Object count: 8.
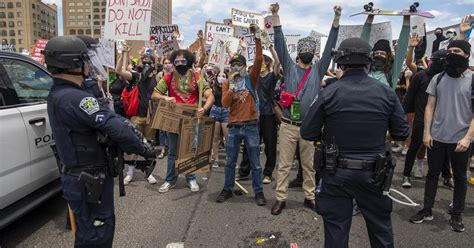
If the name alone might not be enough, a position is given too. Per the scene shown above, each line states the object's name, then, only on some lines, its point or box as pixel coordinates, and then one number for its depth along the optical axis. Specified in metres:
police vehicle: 3.30
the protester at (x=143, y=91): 6.39
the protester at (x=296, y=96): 4.31
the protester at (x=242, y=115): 4.76
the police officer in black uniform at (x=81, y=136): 2.42
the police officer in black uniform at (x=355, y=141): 2.60
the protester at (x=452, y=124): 3.86
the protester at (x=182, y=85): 5.04
